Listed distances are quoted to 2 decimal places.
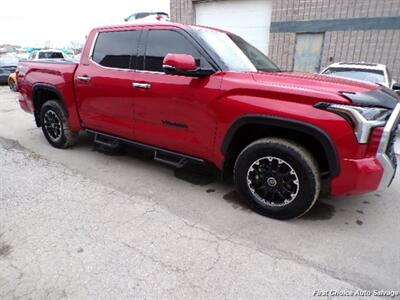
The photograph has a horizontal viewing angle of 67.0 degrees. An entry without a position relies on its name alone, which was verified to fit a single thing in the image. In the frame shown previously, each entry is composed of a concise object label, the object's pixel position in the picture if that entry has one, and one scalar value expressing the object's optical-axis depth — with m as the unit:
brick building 9.73
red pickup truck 2.58
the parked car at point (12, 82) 13.25
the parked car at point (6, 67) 15.34
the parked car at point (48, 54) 14.79
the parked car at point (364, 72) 6.61
